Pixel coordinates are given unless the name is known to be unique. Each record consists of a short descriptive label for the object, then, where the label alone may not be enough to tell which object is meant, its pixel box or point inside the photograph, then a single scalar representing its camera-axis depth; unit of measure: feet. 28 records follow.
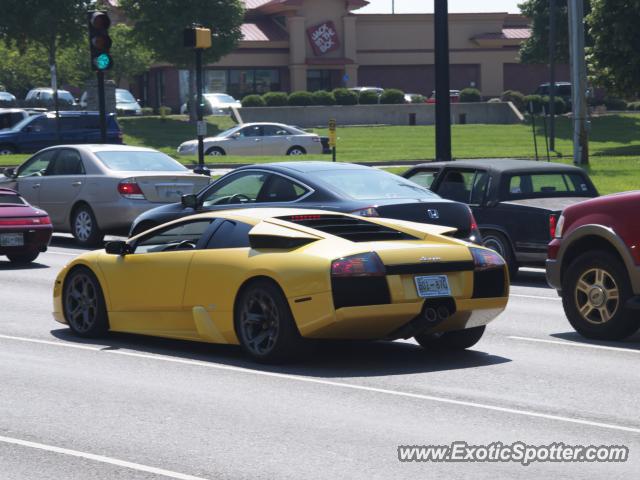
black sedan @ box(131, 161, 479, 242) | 47.60
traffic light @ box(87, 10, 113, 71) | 76.59
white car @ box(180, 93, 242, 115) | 225.97
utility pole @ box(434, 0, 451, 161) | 77.36
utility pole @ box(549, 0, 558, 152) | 163.84
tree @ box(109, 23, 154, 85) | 254.68
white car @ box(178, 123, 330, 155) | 155.33
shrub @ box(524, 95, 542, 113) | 214.90
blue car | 138.51
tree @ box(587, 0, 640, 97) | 159.74
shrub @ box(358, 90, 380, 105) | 226.38
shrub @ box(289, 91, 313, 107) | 218.38
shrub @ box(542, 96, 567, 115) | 216.13
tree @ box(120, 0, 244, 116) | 203.82
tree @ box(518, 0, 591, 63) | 231.30
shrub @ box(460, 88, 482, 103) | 234.58
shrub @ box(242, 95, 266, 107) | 219.00
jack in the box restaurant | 271.08
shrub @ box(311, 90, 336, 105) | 220.84
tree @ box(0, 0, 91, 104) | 185.88
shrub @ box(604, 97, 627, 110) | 247.29
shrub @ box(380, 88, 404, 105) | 227.40
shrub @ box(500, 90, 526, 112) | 232.26
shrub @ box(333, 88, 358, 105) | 222.69
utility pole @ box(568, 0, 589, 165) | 108.68
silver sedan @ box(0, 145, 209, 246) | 68.90
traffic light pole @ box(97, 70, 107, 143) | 83.14
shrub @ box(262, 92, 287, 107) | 219.20
